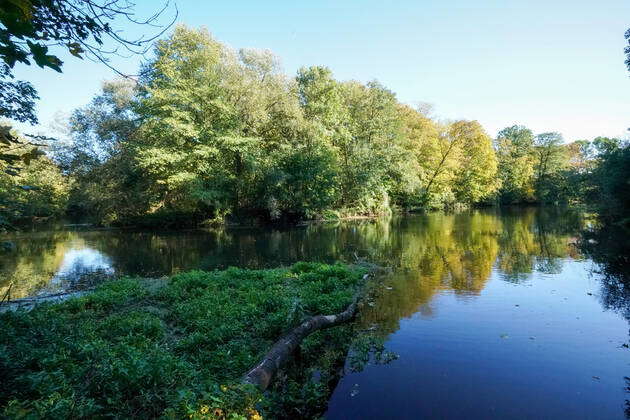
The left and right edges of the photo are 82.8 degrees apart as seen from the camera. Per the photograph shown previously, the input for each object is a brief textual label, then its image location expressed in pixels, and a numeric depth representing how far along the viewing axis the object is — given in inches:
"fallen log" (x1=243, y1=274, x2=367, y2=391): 208.8
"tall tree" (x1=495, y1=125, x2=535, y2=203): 2844.5
